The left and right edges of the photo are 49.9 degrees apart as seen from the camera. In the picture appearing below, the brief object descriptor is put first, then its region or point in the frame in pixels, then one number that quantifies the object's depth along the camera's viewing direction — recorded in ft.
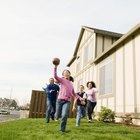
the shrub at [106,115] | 23.78
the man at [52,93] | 20.19
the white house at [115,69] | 21.26
